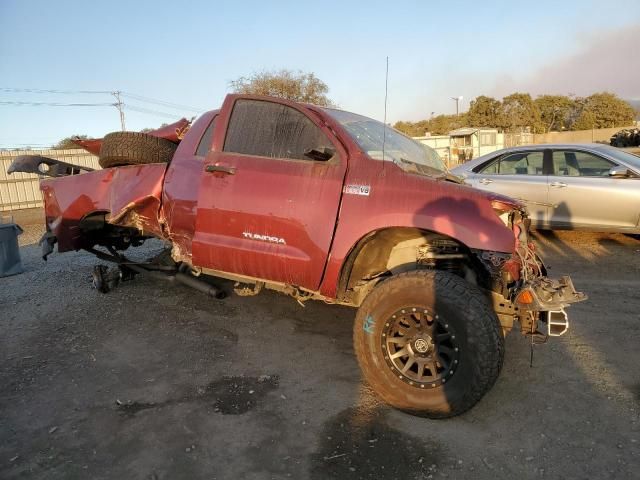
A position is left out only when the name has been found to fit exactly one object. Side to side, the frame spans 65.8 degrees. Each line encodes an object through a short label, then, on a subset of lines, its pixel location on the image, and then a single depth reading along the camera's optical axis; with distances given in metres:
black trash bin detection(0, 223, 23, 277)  7.43
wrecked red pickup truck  3.19
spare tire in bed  5.33
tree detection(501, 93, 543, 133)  55.06
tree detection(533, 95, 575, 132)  58.84
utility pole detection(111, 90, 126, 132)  46.25
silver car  7.16
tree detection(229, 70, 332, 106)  27.98
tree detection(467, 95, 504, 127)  55.66
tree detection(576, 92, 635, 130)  54.94
